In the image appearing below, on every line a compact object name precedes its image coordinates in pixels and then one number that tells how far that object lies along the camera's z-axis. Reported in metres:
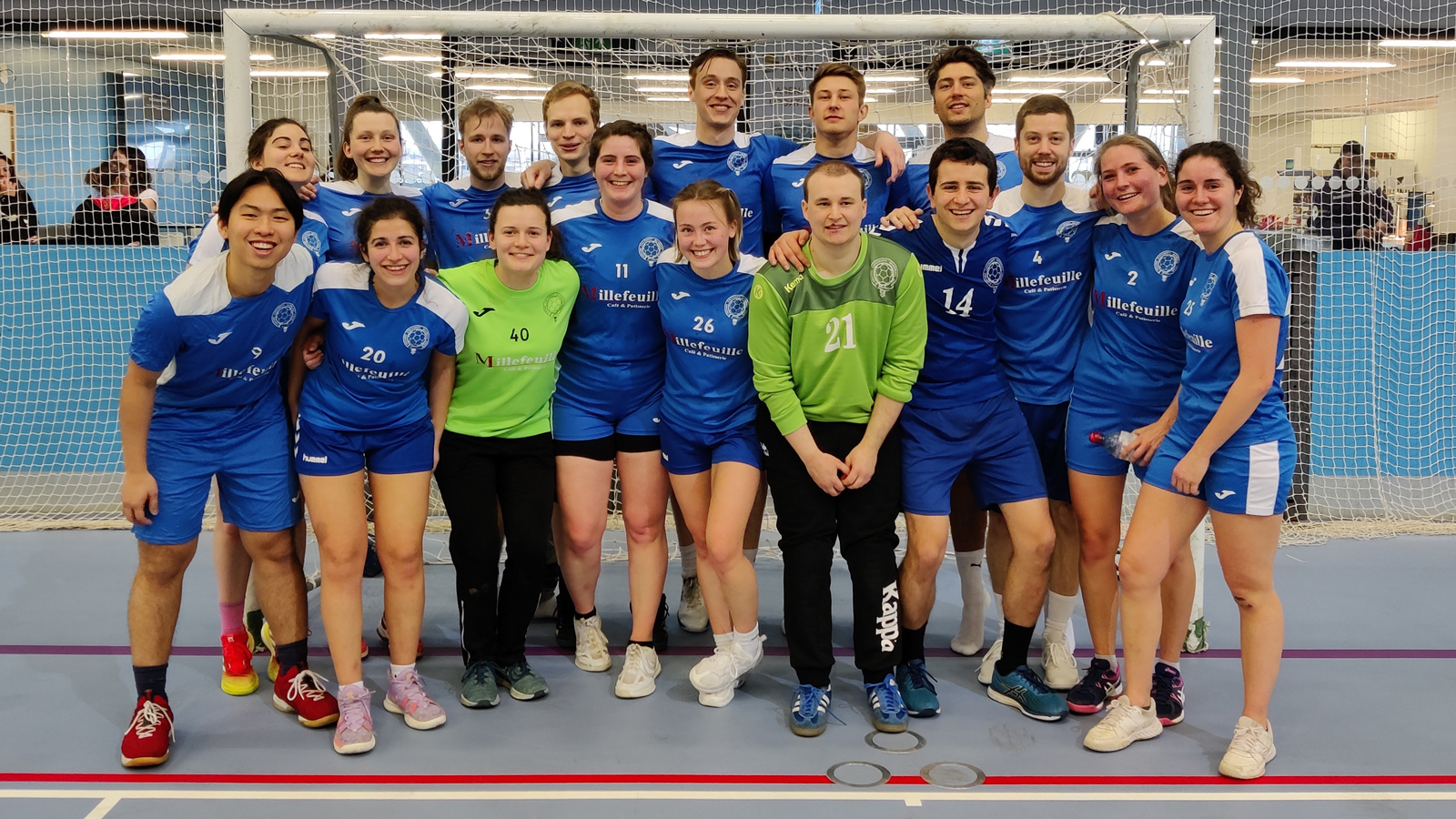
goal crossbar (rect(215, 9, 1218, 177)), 4.05
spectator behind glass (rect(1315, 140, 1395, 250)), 6.47
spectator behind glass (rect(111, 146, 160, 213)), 6.52
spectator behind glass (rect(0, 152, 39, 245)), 6.69
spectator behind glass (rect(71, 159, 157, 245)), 6.46
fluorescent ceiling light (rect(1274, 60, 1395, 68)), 7.34
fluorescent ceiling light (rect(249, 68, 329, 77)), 5.89
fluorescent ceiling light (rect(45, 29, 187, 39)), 7.15
